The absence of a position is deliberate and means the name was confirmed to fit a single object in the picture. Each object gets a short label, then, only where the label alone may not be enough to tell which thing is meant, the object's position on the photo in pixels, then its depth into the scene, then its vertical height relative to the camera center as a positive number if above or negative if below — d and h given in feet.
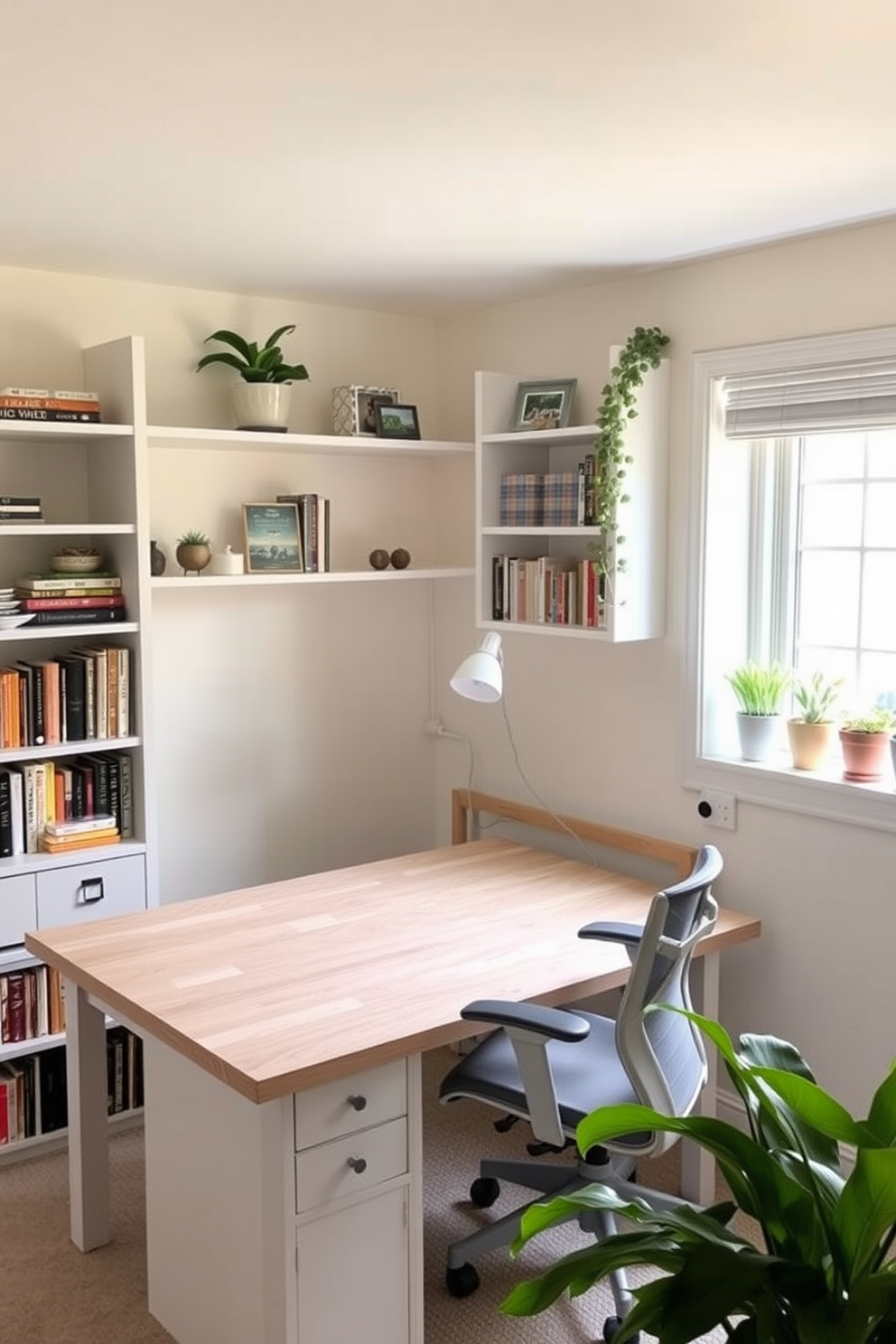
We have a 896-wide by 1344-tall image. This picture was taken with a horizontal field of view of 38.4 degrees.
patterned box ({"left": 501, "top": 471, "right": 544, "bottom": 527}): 12.32 +0.63
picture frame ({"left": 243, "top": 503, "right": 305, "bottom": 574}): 12.57 +0.25
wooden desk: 7.76 -3.17
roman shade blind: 9.99 +1.35
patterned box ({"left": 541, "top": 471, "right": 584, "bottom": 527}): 11.84 +0.61
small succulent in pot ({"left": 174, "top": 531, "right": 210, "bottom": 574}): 12.00 +0.11
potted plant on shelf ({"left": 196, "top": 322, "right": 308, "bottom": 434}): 12.27 +1.77
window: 10.56 +0.15
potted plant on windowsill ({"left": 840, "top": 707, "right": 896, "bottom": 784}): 10.43 -1.46
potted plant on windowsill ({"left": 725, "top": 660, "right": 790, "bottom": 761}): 11.20 -1.25
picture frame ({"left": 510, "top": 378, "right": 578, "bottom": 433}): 12.31 +1.56
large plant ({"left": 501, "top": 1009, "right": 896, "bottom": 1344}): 4.50 -2.48
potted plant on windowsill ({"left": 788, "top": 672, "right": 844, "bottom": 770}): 10.87 -1.34
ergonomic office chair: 8.29 -3.57
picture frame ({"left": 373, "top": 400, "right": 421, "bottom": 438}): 13.30 +1.51
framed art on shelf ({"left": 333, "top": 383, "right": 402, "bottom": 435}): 13.14 +1.61
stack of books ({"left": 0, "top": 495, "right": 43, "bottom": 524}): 10.97 +0.47
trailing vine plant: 11.13 +1.10
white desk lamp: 10.99 -0.96
